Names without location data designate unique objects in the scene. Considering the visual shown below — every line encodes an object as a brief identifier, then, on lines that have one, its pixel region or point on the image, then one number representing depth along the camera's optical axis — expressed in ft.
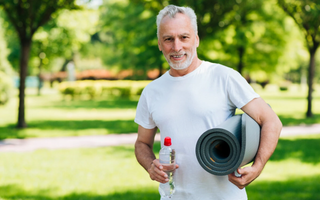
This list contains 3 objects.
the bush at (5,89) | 73.86
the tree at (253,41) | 61.79
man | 7.49
